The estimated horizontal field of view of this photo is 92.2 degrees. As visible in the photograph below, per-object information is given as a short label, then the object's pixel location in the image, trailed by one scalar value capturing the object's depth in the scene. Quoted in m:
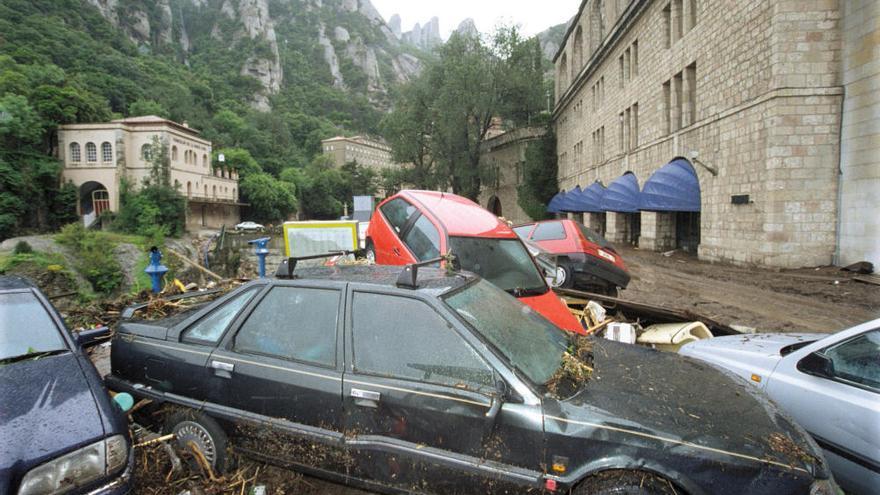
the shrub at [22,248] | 22.32
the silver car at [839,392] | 2.62
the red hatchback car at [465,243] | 5.21
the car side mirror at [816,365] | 2.89
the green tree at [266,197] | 75.19
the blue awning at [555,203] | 34.06
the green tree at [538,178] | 40.16
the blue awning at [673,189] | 15.12
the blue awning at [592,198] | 25.50
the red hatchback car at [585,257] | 8.46
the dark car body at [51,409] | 2.16
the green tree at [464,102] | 40.94
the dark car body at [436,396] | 2.12
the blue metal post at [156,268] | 7.27
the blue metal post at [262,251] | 8.36
